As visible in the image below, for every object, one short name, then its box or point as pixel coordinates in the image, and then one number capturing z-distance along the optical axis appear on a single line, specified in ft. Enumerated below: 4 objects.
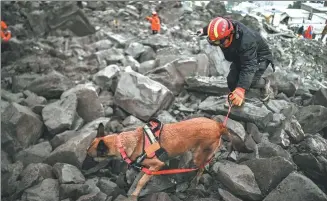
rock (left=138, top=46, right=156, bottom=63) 37.77
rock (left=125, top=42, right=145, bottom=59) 38.60
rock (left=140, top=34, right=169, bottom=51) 41.11
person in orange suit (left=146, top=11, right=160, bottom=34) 49.54
